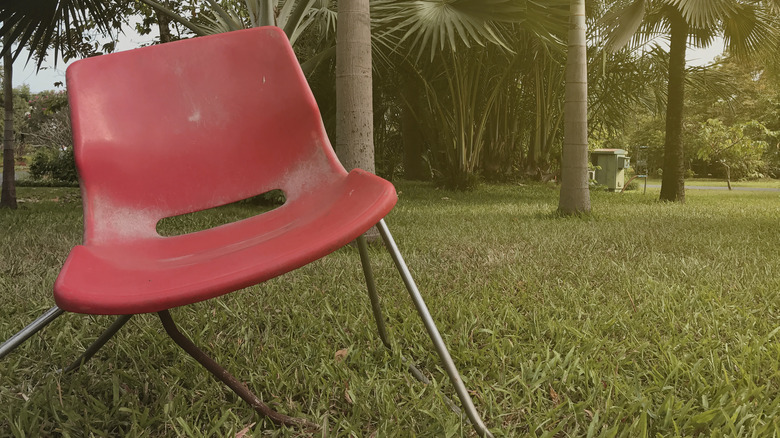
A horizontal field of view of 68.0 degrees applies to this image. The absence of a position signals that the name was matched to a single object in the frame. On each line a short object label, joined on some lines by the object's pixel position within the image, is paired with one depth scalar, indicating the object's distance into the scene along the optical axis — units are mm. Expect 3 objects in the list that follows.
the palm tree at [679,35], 6754
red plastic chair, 1229
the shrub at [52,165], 13945
